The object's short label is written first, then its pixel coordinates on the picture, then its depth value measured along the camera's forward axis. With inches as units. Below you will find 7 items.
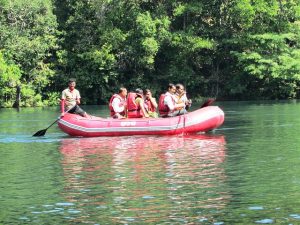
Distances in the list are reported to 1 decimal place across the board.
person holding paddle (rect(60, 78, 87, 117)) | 927.7
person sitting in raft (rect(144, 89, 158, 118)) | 963.3
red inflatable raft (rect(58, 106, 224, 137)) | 903.1
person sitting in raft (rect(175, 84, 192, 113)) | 946.7
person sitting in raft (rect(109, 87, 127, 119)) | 940.0
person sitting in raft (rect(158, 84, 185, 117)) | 934.4
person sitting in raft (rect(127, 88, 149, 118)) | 932.0
